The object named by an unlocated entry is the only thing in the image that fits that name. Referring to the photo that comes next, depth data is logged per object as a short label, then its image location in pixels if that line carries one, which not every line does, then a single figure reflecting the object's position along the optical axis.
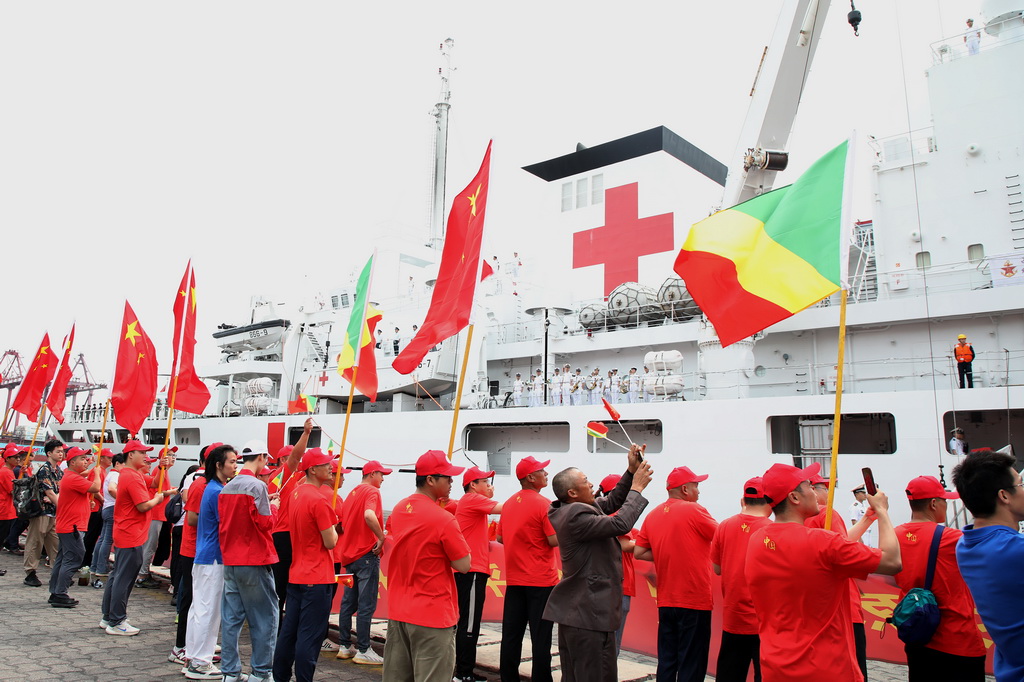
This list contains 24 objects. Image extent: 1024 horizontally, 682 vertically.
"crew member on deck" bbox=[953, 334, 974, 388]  9.26
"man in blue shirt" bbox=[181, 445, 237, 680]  4.68
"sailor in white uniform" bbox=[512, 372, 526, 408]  14.02
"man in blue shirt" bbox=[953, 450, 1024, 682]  2.16
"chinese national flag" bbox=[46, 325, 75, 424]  12.49
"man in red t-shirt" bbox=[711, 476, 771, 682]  3.63
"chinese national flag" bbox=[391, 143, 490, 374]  6.62
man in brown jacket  3.20
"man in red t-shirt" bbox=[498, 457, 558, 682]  4.18
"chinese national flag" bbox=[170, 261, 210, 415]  9.51
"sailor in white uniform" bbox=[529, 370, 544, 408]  13.61
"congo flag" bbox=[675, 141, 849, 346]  3.59
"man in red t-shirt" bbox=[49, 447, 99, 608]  6.69
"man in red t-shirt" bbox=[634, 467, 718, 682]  3.98
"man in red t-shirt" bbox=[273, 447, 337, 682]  4.23
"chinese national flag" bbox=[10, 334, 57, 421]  13.03
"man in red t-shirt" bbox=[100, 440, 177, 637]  5.67
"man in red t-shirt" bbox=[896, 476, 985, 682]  3.01
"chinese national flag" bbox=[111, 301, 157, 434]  9.97
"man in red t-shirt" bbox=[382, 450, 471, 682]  3.24
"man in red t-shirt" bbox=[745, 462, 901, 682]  2.56
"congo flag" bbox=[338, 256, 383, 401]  7.84
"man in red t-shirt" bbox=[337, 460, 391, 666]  5.15
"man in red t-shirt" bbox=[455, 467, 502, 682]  4.70
